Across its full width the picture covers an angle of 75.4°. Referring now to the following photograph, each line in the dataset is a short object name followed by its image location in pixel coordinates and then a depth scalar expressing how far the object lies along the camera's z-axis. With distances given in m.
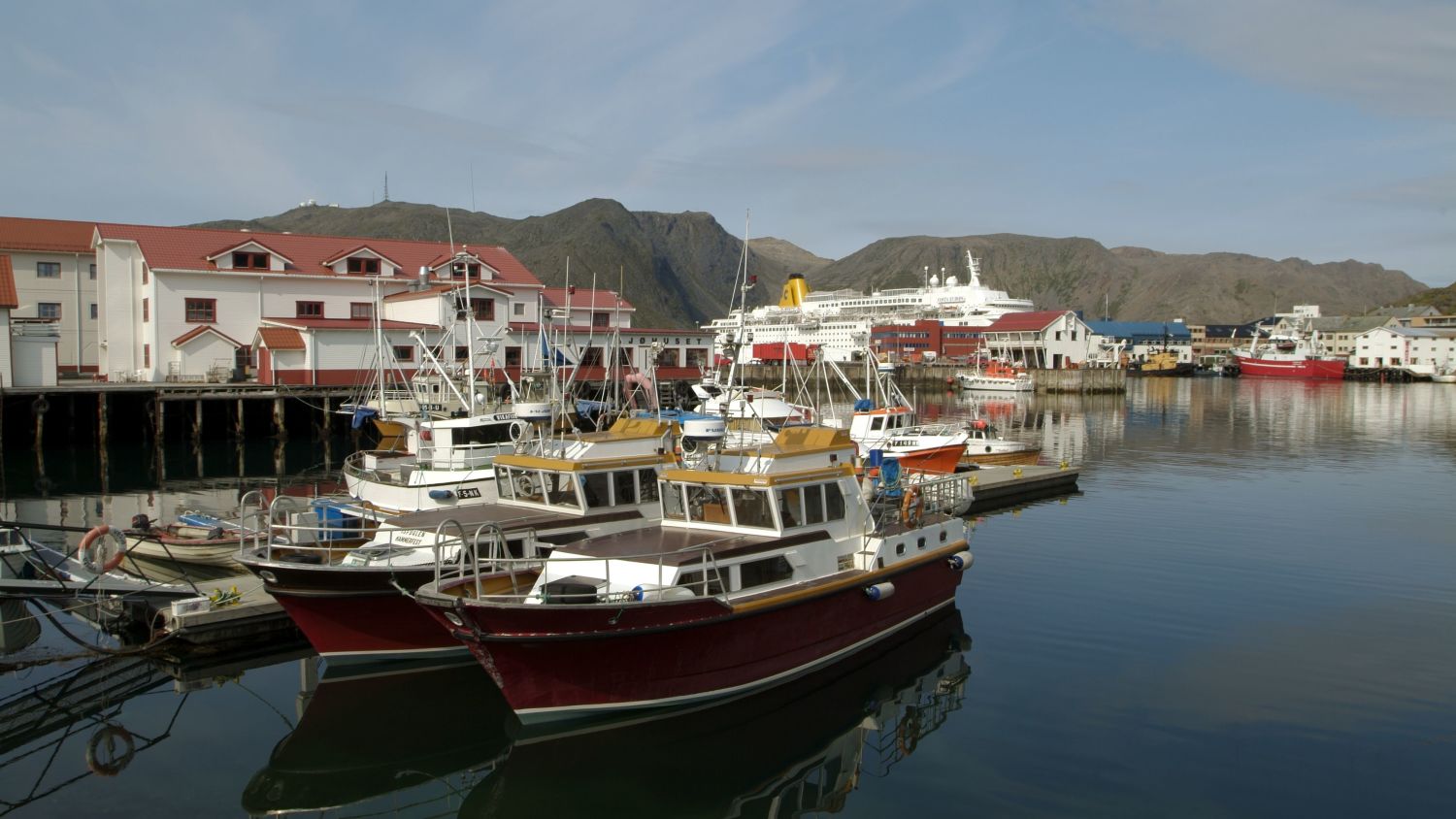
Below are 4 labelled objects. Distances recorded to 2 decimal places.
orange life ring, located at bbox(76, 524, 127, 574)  14.19
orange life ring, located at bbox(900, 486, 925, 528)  16.09
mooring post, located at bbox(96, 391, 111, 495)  39.62
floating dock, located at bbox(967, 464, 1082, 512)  27.81
